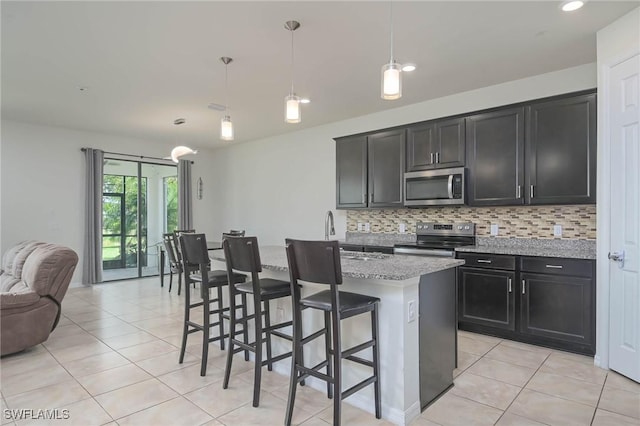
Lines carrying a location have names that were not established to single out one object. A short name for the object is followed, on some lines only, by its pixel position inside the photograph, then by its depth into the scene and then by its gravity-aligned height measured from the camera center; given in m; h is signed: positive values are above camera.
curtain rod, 6.44 +1.11
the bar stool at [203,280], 2.93 -0.56
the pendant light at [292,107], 2.79 +0.80
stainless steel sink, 2.92 -0.36
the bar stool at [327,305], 2.00 -0.53
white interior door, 2.73 -0.06
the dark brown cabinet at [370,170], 4.80 +0.58
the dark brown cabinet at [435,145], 4.24 +0.80
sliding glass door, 6.96 -0.02
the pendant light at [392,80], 2.12 +0.76
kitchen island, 2.20 -0.75
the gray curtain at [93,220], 6.43 -0.12
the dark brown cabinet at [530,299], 3.24 -0.84
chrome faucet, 3.51 -0.15
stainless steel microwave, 4.20 +0.29
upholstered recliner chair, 3.25 -0.78
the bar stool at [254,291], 2.44 -0.55
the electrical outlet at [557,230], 3.81 -0.20
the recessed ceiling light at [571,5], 2.58 +1.46
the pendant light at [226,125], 3.36 +0.80
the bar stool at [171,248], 6.00 -0.59
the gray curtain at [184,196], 7.67 +0.35
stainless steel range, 4.11 -0.34
